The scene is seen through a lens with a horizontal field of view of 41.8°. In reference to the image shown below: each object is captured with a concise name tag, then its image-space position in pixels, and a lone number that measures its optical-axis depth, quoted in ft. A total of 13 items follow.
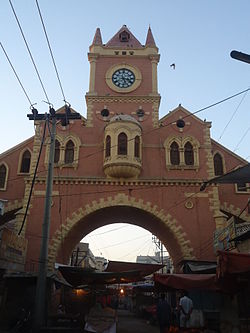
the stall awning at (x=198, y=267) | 52.85
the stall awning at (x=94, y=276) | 43.80
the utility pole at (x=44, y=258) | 33.19
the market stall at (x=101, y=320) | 40.86
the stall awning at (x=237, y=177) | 34.17
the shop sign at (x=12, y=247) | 48.57
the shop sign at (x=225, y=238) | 52.75
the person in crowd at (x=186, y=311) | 31.14
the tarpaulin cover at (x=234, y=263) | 23.88
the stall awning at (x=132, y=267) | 45.04
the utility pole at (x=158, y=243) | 159.74
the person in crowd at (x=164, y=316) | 36.75
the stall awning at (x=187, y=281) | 33.78
